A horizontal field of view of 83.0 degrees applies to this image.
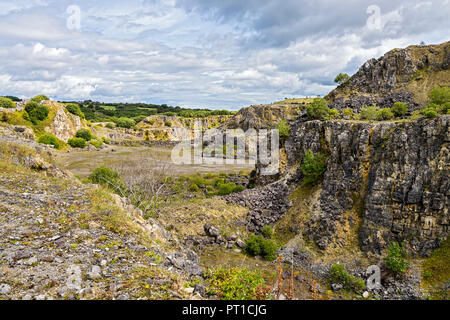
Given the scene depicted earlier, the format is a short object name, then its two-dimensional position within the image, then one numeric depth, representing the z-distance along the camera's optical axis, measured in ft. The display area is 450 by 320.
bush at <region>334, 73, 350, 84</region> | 117.70
